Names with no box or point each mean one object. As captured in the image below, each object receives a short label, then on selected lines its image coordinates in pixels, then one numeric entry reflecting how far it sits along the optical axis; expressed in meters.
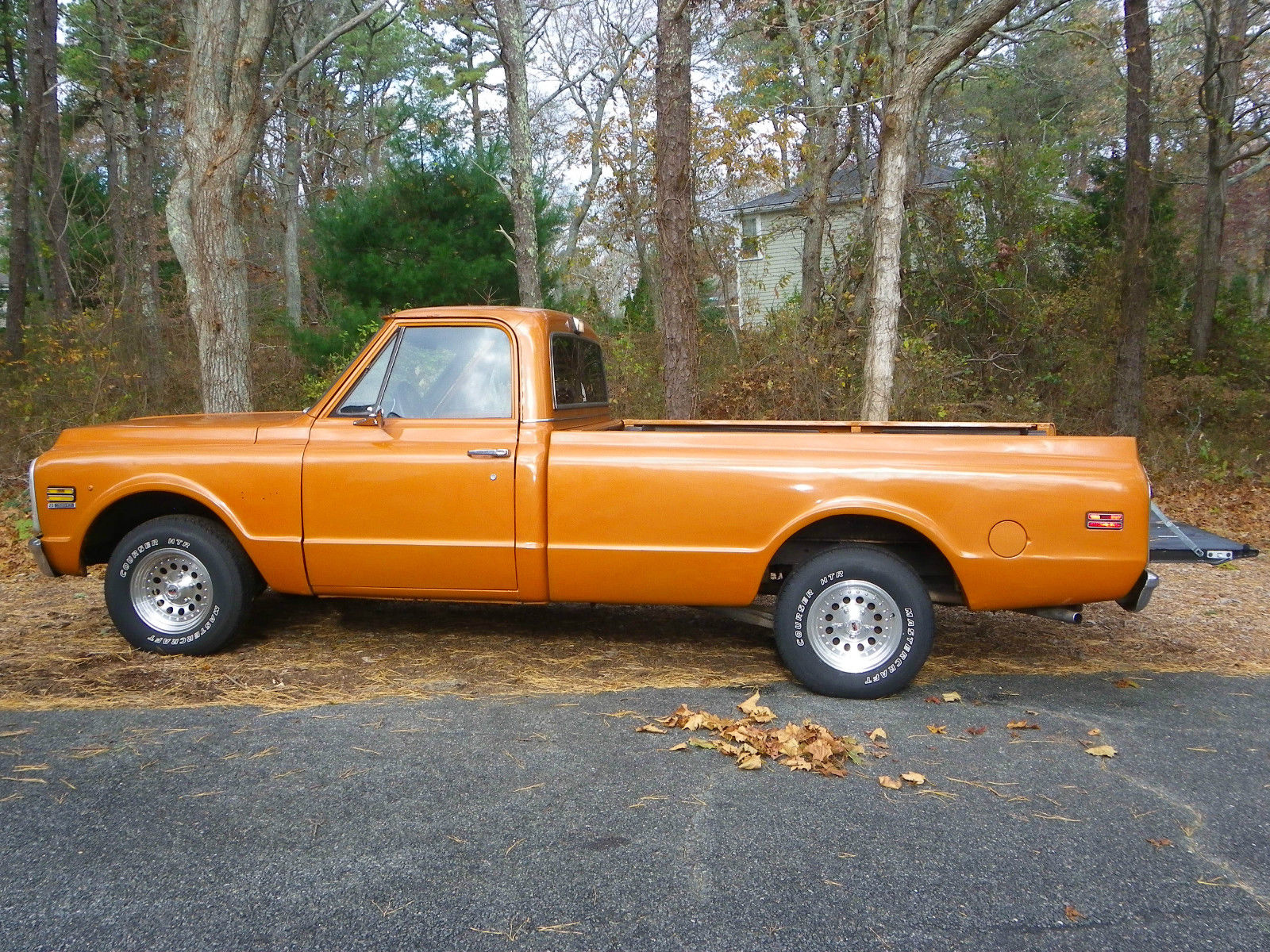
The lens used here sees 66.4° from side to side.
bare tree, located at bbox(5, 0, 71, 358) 16.17
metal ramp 4.86
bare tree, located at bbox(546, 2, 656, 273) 25.92
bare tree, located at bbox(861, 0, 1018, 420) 8.55
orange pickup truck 4.73
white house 17.61
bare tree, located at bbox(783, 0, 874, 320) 16.02
